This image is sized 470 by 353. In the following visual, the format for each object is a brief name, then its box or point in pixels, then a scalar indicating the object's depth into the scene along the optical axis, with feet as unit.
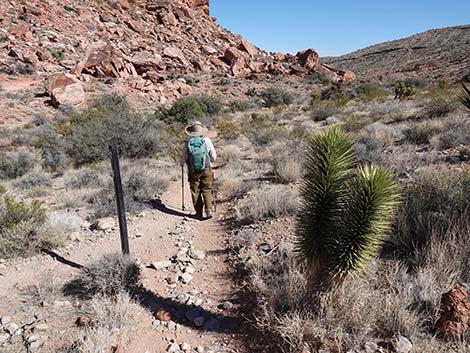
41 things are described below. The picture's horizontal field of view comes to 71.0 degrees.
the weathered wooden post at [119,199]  13.47
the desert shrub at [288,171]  24.80
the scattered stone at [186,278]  14.01
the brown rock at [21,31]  79.71
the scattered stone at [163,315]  11.51
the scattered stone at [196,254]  16.10
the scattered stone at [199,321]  11.28
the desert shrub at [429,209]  13.01
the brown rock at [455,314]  8.55
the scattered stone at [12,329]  10.87
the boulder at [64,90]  61.87
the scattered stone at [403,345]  8.49
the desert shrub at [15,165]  33.65
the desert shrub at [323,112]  53.36
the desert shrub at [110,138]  36.09
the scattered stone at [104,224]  19.57
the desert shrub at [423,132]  29.43
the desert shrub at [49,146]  35.88
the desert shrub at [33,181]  29.27
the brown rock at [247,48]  144.77
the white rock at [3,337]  10.56
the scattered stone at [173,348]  10.12
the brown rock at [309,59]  143.95
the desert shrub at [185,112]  59.11
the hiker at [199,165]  20.20
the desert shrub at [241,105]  78.25
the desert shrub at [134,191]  22.40
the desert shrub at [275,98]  85.61
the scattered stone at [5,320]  11.30
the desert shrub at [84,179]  27.73
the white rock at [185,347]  10.16
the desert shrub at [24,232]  16.39
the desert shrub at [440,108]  37.06
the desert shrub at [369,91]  72.79
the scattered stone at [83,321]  11.06
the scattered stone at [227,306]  12.03
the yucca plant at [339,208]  8.23
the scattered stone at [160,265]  15.05
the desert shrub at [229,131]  45.62
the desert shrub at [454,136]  25.93
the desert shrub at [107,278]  12.74
